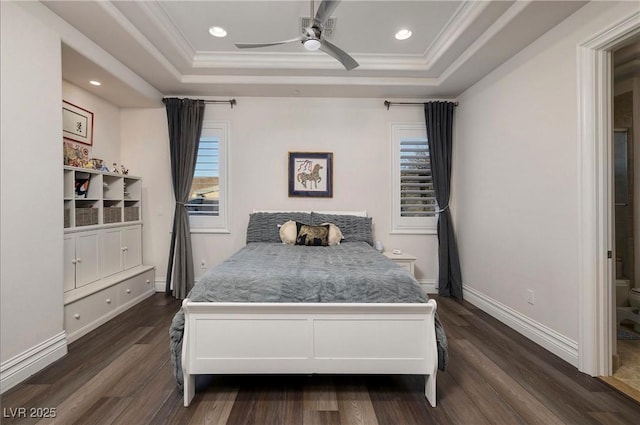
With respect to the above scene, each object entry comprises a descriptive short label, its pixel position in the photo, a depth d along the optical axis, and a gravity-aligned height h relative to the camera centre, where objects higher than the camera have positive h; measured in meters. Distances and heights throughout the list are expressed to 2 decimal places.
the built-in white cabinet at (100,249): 2.69 -0.41
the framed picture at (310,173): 4.01 +0.54
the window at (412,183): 4.05 +0.40
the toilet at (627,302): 2.79 -0.97
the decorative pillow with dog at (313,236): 3.30 -0.29
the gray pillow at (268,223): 3.61 -0.15
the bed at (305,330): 1.75 -0.74
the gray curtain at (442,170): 3.88 +0.56
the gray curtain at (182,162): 3.80 +0.67
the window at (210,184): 4.00 +0.39
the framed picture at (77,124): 3.07 +1.01
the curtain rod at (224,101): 3.94 +1.54
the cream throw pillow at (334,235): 3.38 -0.29
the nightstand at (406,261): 3.56 -0.63
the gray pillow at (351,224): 3.64 -0.17
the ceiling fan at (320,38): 2.01 +1.35
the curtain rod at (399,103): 3.98 +1.52
